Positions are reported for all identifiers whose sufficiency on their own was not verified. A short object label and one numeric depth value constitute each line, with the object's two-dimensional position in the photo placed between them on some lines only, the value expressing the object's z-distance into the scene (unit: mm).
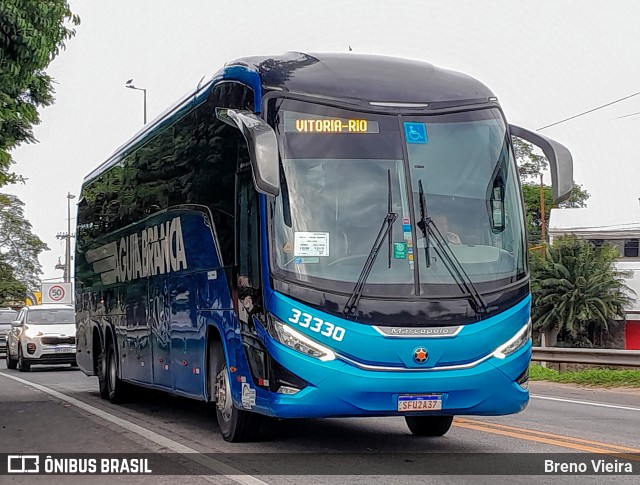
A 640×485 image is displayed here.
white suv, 26359
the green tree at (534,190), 80175
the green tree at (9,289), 80500
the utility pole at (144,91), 40603
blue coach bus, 8836
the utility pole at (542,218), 62156
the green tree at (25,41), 11883
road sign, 50906
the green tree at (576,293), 38875
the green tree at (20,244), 93000
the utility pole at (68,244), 73312
